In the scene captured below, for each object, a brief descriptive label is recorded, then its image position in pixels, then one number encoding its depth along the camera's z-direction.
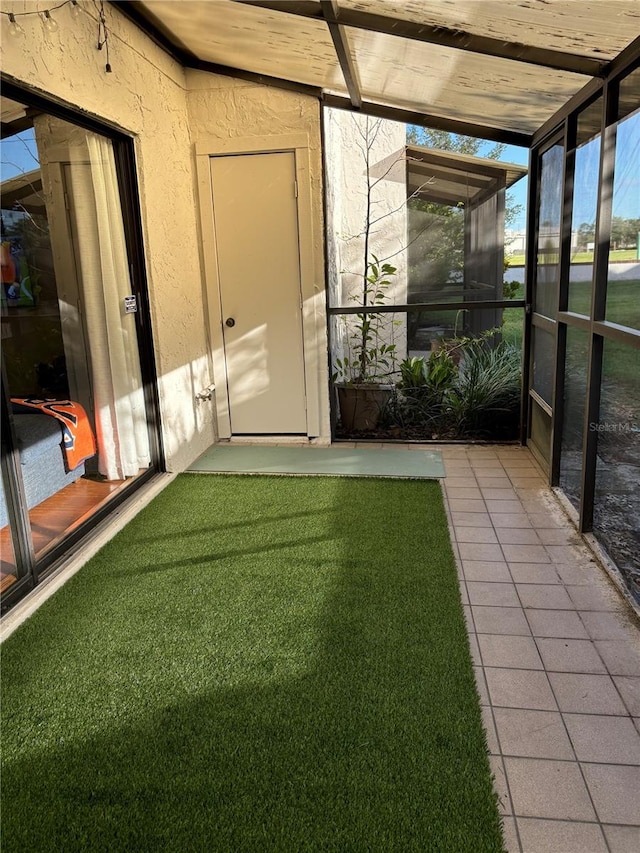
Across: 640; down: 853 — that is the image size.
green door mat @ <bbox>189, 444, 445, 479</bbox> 4.37
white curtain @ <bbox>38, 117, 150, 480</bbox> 3.42
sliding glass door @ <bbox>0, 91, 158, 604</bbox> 2.81
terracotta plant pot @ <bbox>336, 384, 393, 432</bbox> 5.23
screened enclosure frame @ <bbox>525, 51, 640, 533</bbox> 2.71
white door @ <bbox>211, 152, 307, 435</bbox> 4.76
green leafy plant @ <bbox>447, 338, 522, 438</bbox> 5.04
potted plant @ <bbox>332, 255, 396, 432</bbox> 5.12
